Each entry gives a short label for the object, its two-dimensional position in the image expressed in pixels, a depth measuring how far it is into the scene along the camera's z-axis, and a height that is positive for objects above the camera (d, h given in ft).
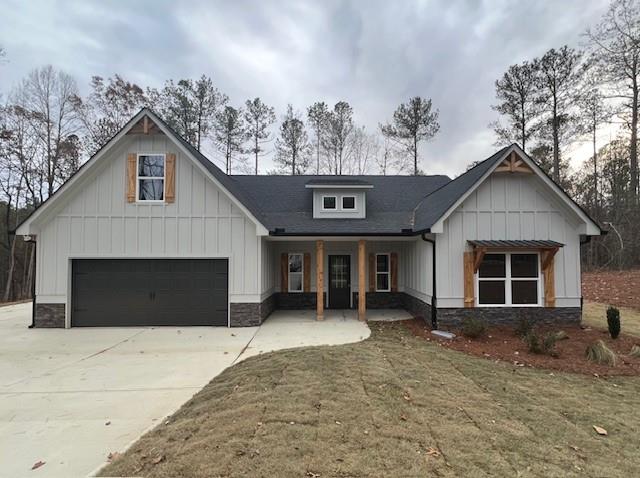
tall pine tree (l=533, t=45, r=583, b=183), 61.16 +30.41
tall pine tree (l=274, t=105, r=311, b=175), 75.66 +23.98
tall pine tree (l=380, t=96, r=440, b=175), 70.64 +27.11
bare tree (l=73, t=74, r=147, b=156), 68.44 +29.53
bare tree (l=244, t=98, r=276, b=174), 74.43 +28.90
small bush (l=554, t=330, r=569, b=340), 25.75 -6.36
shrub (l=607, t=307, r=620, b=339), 26.05 -5.41
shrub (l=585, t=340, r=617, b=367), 20.84 -6.42
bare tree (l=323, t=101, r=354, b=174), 76.28 +28.07
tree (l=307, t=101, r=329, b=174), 76.28 +30.43
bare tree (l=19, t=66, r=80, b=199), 63.90 +25.81
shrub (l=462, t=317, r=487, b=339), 26.89 -6.11
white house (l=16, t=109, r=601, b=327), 30.48 +0.88
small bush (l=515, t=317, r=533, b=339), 26.61 -6.06
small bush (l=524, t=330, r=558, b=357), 22.49 -6.22
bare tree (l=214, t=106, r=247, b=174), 73.05 +25.73
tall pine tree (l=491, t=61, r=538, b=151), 64.49 +29.19
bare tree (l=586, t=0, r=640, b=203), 56.70 +34.73
